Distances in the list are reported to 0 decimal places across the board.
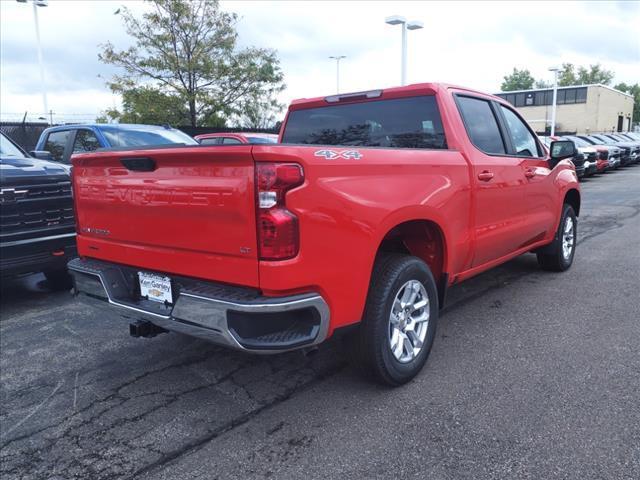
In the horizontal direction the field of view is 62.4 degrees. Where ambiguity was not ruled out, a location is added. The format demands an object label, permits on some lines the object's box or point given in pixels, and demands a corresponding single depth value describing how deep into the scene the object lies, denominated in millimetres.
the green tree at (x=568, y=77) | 86688
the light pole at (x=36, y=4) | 19797
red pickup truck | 2586
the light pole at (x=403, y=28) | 18641
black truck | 4879
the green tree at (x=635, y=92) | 82875
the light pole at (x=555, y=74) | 33625
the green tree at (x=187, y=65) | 19844
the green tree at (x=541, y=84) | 101500
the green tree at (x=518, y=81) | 99438
